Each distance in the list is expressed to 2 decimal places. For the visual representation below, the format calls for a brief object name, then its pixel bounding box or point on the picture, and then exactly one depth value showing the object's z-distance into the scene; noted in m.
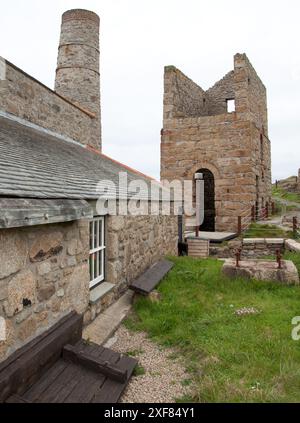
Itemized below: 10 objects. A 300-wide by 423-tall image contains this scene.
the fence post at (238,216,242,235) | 14.01
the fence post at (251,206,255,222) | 15.01
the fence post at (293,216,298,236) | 12.57
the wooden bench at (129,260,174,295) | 5.95
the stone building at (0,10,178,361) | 3.15
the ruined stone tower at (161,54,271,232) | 14.81
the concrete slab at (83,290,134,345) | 4.48
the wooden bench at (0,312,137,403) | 2.90
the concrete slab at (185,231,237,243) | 12.83
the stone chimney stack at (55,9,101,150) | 17.23
